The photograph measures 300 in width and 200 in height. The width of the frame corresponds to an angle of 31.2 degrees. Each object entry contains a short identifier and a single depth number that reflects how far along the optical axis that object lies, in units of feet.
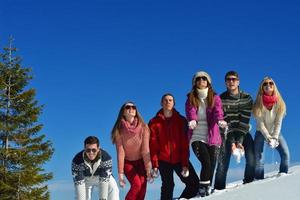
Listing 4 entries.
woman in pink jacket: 30.27
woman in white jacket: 31.91
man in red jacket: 30.99
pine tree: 77.05
